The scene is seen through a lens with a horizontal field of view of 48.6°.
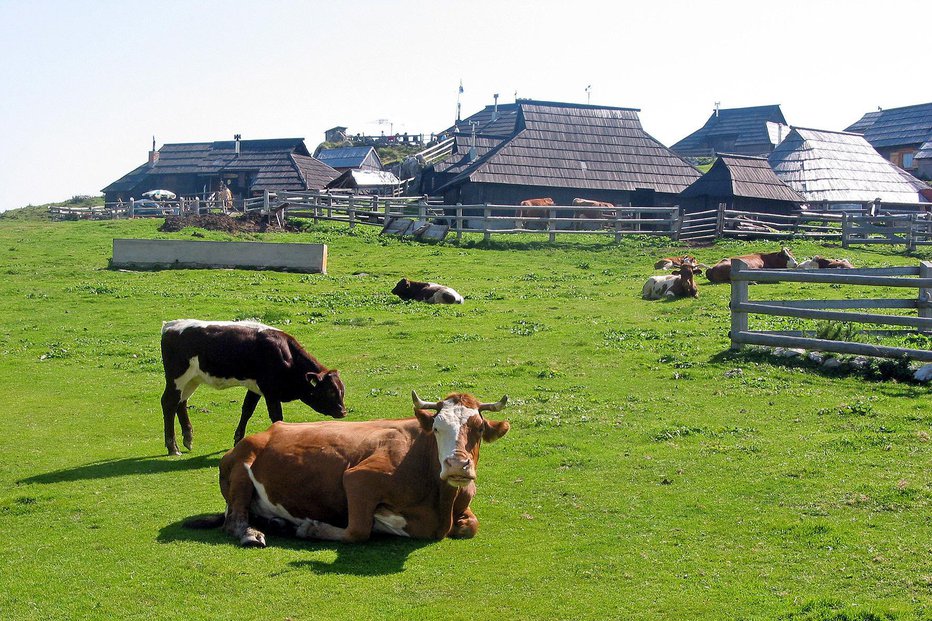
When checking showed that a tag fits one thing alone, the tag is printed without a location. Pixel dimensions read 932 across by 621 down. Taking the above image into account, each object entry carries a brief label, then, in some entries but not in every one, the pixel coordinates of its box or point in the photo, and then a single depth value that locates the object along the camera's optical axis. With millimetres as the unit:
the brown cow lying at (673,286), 23797
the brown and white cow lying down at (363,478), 8562
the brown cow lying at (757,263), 26484
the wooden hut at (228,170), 66062
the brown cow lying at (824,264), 27328
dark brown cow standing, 12164
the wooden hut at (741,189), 43250
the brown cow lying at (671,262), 28303
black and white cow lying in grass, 24078
